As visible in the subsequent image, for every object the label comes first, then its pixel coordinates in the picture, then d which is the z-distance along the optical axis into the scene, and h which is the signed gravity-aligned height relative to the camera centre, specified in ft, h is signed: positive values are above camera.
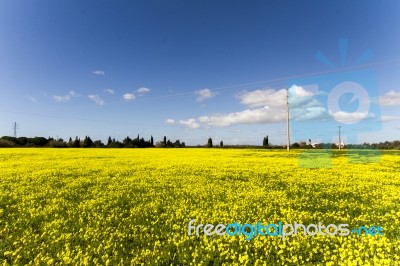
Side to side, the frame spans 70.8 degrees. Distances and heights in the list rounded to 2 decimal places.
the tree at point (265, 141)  346.99 +8.43
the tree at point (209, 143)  364.71 +6.12
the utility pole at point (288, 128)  200.37 +13.61
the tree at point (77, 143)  336.86 +5.35
